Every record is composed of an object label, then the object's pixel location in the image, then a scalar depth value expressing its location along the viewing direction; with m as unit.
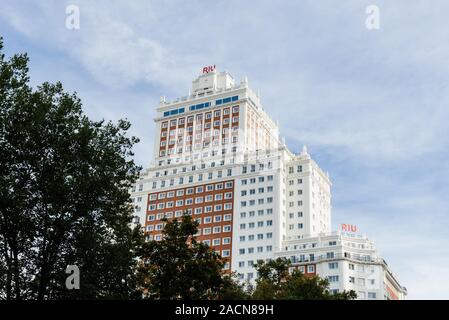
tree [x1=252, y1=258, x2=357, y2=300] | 47.75
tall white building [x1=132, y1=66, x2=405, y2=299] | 126.88
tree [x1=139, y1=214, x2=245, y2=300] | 36.53
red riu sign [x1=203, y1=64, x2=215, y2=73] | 161.06
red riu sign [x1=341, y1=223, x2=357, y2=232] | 120.00
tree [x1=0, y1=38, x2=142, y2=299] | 33.19
